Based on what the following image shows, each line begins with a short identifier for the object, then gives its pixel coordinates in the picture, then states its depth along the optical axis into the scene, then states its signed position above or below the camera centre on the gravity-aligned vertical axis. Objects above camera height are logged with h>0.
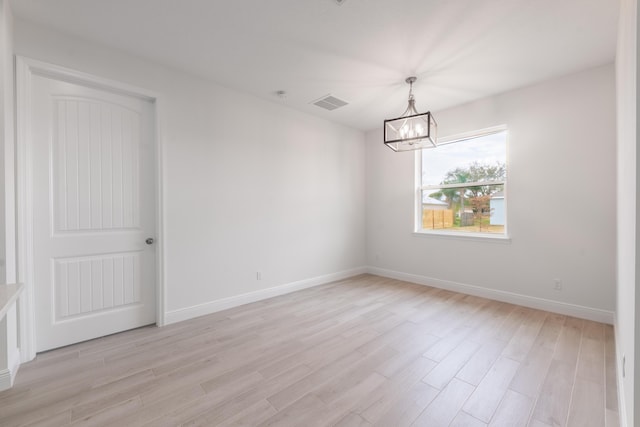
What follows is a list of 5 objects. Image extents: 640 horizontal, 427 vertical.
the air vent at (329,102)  3.73 +1.55
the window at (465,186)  3.78 +0.37
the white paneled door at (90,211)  2.37 +0.00
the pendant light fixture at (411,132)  2.69 +0.82
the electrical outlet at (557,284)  3.23 -0.89
